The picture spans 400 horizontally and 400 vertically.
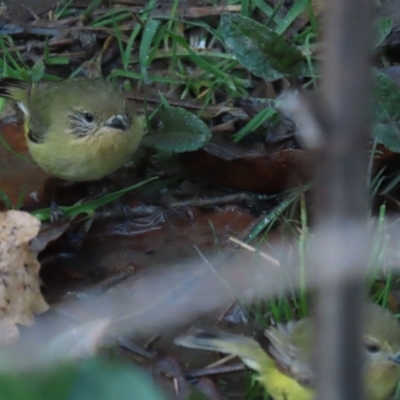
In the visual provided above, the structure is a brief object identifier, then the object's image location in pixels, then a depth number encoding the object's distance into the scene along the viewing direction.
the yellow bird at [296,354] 5.37
